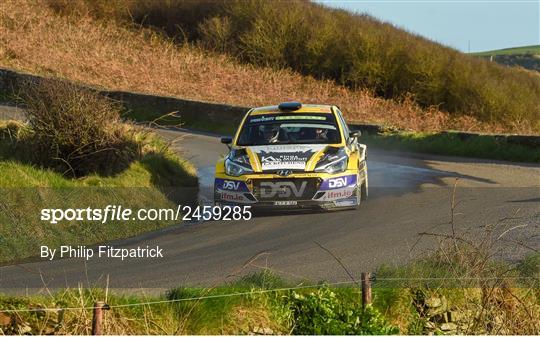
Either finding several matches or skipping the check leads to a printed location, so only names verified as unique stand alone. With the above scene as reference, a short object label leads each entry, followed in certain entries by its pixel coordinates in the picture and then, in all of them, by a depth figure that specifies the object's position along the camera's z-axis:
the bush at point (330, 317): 17.45
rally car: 30.86
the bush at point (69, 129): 32.19
